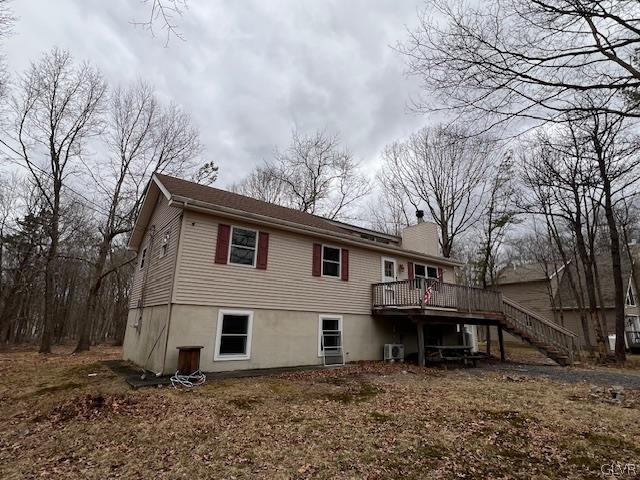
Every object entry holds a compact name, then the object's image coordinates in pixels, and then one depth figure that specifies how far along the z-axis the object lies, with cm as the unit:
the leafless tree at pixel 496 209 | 1970
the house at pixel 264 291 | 925
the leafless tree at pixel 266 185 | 2694
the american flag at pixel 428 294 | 1146
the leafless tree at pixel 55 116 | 1627
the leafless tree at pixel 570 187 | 1575
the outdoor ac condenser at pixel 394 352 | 1266
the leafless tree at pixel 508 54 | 519
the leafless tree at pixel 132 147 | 1881
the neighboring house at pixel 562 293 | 2500
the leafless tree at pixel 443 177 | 2036
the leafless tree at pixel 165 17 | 386
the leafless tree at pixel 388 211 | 2294
